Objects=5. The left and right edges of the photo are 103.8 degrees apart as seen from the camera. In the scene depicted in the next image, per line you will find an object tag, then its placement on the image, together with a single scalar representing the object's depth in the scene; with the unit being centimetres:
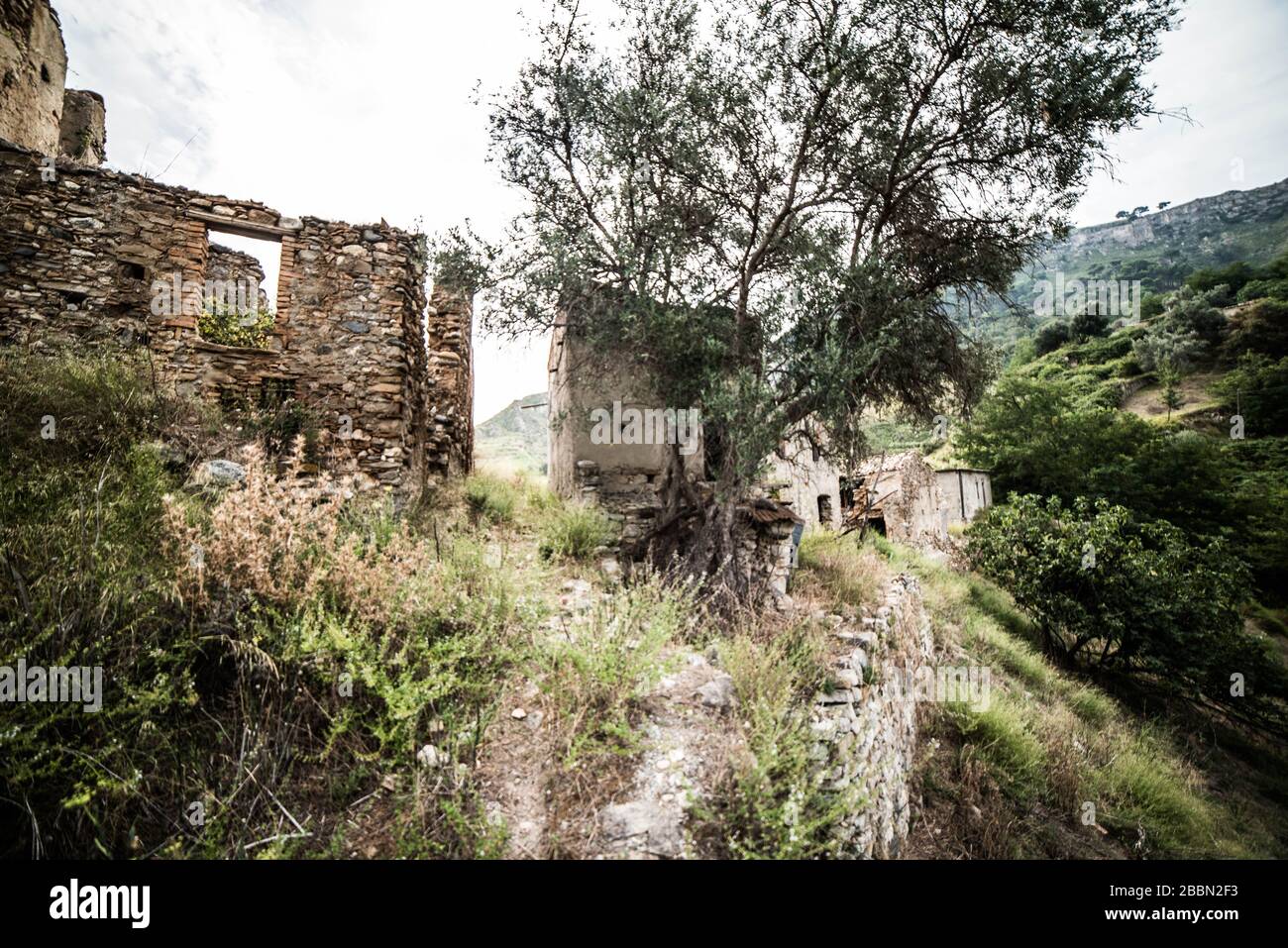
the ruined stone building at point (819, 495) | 1480
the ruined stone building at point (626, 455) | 727
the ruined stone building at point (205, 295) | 606
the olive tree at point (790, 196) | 608
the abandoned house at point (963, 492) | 2334
